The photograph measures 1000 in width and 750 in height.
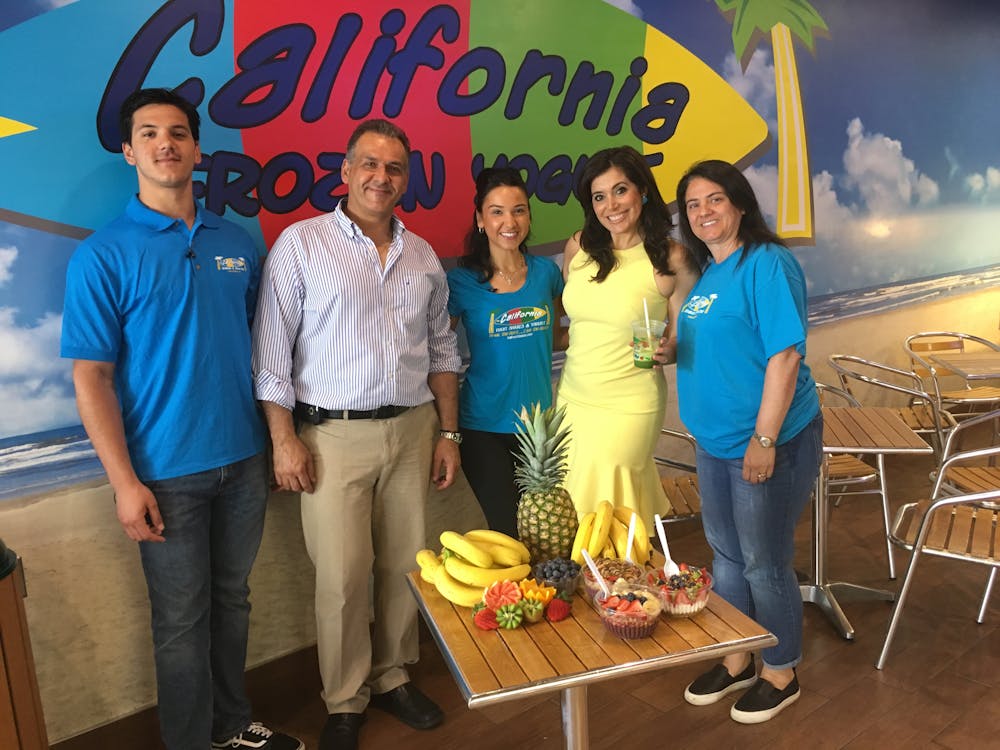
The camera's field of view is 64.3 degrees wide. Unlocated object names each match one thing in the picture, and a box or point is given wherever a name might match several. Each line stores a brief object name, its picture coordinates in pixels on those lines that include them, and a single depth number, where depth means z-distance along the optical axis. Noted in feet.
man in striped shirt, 7.93
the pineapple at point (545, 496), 6.29
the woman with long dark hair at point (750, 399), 7.84
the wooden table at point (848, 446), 10.15
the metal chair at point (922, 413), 13.32
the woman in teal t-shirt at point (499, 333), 9.05
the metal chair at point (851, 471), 11.84
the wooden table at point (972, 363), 13.89
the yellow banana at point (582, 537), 6.30
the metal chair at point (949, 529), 8.75
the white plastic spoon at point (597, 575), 5.54
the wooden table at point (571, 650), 4.92
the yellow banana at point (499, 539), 6.25
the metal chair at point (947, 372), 15.57
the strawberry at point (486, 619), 5.54
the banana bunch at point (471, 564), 5.90
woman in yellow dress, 8.74
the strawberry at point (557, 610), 5.63
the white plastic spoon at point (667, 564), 5.84
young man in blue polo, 6.89
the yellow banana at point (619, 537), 6.48
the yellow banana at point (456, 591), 5.84
